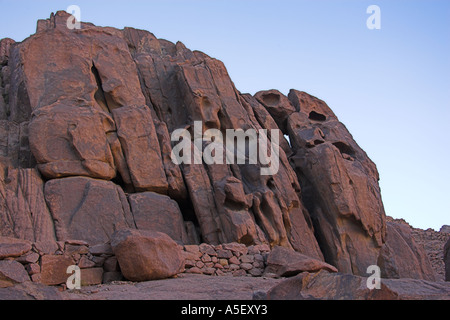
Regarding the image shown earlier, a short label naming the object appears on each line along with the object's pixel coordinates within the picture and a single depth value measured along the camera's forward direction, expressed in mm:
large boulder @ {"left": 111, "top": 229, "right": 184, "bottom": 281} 13414
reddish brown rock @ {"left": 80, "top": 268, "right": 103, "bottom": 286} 13575
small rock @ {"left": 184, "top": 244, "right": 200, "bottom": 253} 15516
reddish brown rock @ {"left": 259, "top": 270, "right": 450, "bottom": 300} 8227
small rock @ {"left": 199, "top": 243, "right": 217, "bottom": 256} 15797
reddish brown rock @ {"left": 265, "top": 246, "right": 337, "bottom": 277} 14828
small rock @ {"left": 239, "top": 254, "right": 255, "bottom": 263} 15977
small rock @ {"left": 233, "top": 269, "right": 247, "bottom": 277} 15516
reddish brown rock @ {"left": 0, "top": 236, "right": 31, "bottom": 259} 12227
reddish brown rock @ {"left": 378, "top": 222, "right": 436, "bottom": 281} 23703
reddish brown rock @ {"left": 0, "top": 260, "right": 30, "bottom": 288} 11547
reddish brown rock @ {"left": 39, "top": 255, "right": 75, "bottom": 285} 12766
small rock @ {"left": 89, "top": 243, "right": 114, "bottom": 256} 14180
